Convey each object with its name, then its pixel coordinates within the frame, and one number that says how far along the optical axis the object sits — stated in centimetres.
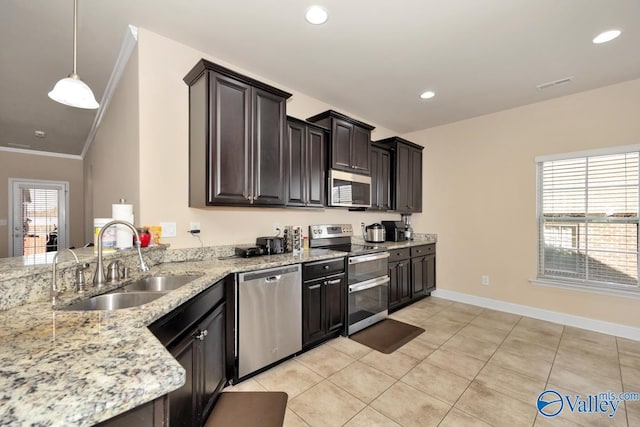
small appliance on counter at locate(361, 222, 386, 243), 390
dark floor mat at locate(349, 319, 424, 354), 268
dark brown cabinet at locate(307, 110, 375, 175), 313
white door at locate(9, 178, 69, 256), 538
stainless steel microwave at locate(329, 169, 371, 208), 315
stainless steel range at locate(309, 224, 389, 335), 289
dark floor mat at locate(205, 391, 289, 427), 168
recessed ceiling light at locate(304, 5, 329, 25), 192
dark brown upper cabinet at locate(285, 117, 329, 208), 278
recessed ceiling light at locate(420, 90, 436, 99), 321
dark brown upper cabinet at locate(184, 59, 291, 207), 214
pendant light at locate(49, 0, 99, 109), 159
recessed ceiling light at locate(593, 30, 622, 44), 215
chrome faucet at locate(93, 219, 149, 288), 143
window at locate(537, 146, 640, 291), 292
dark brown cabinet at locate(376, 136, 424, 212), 409
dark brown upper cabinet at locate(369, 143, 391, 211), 380
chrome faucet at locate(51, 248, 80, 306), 128
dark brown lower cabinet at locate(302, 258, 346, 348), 246
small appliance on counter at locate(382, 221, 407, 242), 416
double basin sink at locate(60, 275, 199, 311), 136
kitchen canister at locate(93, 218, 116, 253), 182
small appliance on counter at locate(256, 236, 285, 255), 263
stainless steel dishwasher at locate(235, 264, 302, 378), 203
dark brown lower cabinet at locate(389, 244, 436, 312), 355
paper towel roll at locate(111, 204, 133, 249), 186
